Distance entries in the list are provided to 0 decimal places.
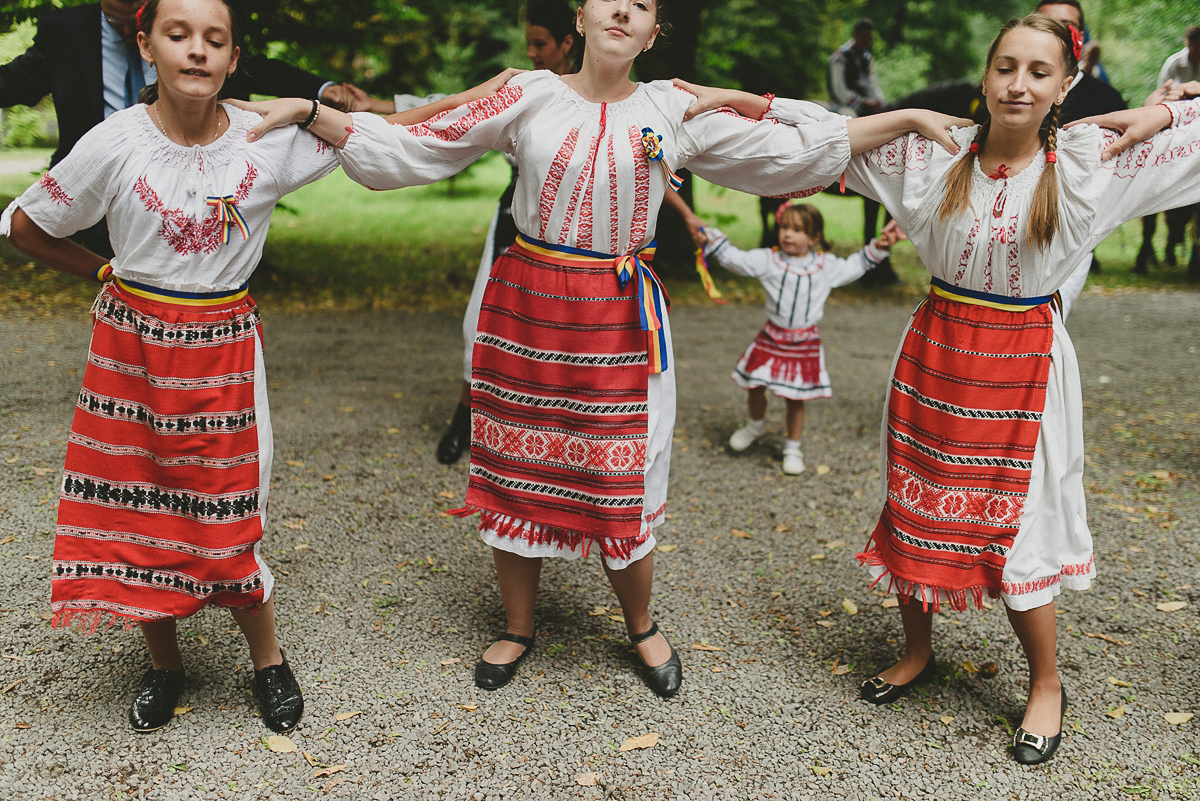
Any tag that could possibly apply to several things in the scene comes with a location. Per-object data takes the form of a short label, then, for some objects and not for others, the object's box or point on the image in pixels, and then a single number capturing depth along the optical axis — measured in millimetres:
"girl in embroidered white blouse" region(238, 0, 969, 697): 2625
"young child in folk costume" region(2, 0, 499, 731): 2346
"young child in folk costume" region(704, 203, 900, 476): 5055
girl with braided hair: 2469
